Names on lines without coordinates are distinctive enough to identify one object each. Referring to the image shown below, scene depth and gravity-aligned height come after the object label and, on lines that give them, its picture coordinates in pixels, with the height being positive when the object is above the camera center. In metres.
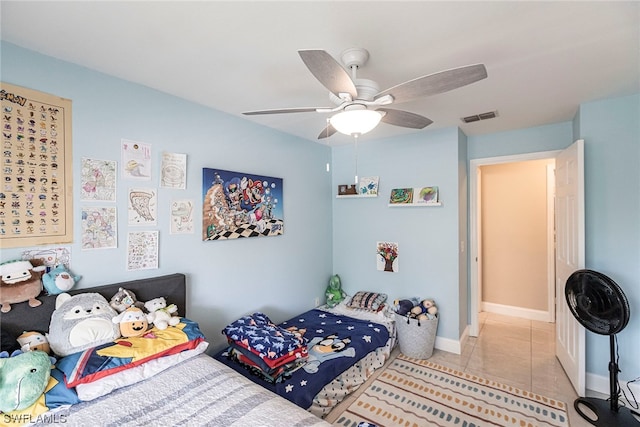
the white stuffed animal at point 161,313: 1.80 -0.64
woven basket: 2.94 -1.26
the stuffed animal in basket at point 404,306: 3.09 -1.01
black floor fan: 1.97 -0.75
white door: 2.29 -0.30
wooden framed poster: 1.55 +0.26
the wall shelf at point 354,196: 3.57 +0.22
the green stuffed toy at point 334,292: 3.68 -1.02
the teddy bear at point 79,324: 1.51 -0.59
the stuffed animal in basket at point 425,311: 3.01 -1.03
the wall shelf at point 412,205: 3.13 +0.10
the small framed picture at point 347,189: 3.73 +0.31
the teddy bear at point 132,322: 1.66 -0.63
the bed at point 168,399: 1.22 -0.86
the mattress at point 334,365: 2.04 -1.21
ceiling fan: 1.22 +0.61
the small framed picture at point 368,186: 3.58 +0.35
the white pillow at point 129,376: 1.34 -0.82
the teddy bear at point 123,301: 1.78 -0.54
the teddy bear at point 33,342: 1.45 -0.65
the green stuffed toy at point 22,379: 1.18 -0.70
